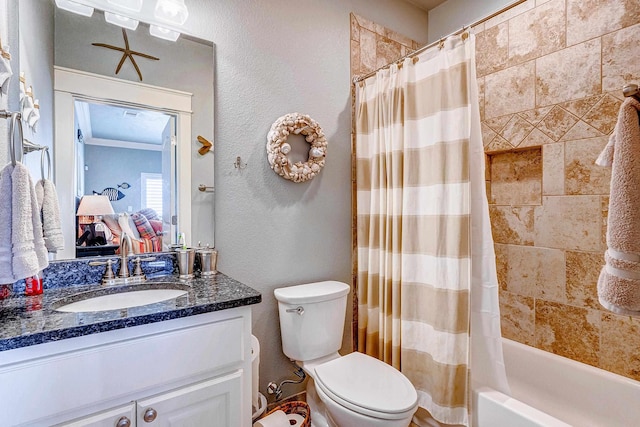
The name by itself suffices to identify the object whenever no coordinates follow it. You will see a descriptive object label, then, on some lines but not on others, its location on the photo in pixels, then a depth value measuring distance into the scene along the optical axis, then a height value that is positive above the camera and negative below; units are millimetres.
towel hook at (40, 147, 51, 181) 1196 +204
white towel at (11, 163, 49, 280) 888 -30
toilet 1276 -740
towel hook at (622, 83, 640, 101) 757 +286
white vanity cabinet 842 -477
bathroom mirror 1324 +453
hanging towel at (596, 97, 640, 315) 712 -25
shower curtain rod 1340 +835
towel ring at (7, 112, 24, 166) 919 +266
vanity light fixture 1384 +916
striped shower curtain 1438 -62
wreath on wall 1779 +387
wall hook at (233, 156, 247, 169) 1714 +271
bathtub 1317 -871
